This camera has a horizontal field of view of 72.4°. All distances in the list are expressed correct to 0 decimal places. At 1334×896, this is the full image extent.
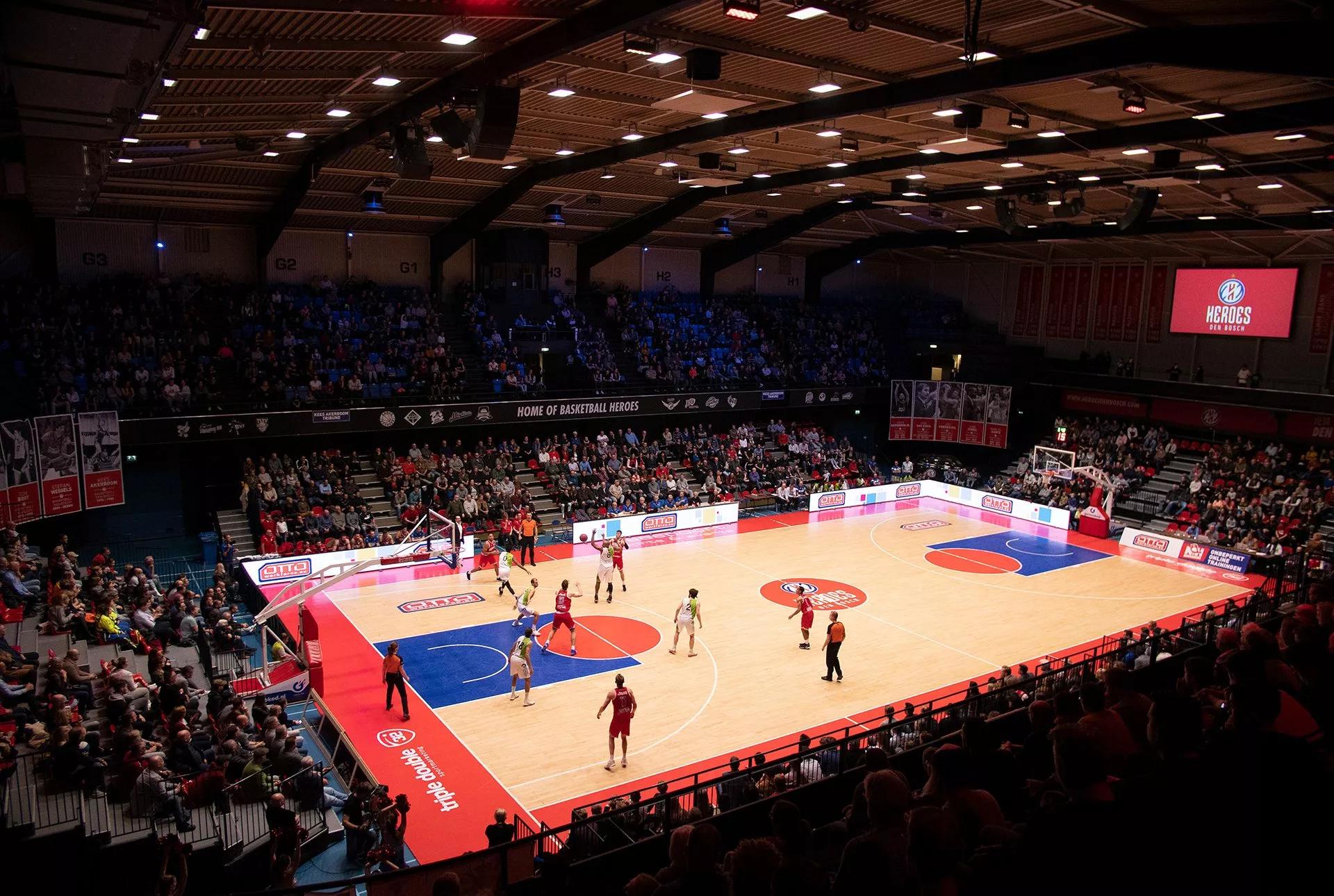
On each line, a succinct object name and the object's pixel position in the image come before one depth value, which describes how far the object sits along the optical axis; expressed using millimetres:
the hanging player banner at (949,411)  42344
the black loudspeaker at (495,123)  14883
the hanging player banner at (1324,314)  35125
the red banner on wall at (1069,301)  43344
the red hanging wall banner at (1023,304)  45250
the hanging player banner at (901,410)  42844
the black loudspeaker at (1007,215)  25828
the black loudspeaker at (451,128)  15719
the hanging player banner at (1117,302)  41750
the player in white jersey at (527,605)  19578
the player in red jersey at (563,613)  19078
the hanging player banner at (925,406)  42781
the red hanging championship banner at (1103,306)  42281
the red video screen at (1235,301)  36188
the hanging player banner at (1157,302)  40406
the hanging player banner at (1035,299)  44750
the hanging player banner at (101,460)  23484
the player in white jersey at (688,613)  19188
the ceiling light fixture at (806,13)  12195
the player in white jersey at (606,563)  22719
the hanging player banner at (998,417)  41250
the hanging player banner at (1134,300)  41156
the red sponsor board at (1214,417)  35875
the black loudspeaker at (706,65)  14906
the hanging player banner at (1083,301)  42875
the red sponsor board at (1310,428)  33906
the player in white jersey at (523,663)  16812
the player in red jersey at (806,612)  19812
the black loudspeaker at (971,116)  17609
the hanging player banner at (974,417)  41750
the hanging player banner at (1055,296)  43938
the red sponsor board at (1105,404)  39375
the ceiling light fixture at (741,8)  10672
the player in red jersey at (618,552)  23375
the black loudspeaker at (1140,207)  22812
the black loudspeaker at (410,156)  17656
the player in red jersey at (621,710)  14359
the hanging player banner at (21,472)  21109
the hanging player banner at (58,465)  22234
